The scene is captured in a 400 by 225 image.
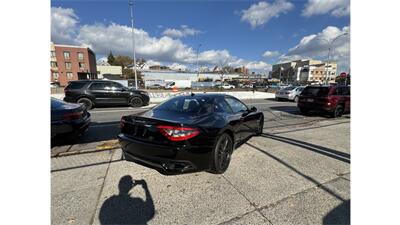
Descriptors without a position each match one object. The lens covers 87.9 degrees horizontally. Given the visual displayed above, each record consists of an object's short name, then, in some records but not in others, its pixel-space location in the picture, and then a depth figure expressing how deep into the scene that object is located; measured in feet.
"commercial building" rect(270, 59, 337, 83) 308.89
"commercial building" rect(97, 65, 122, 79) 260.01
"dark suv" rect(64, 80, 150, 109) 36.73
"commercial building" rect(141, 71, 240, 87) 233.29
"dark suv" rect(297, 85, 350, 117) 31.12
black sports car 9.74
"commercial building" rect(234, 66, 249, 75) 392.47
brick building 183.73
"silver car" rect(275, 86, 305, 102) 59.26
